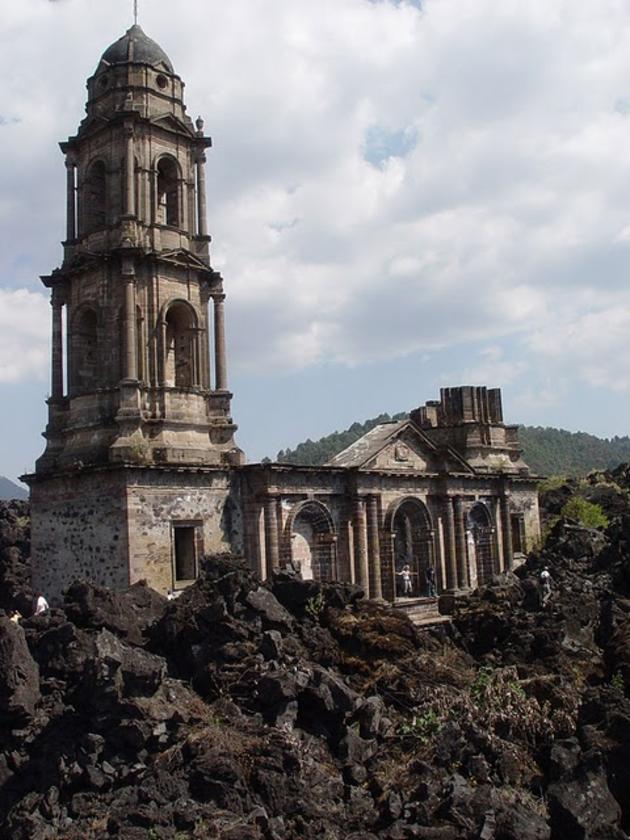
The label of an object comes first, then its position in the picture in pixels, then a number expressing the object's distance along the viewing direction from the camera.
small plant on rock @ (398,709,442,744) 15.69
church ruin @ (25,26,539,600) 24.08
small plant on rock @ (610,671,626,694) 17.07
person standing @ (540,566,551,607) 25.31
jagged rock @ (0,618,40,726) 14.29
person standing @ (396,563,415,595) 30.88
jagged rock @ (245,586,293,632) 18.52
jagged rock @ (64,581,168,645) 17.47
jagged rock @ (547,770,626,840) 11.58
